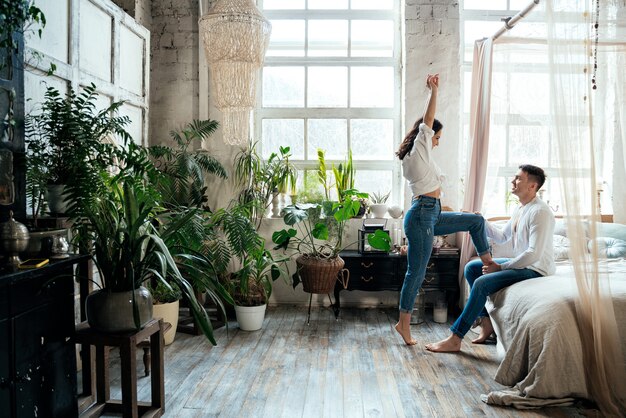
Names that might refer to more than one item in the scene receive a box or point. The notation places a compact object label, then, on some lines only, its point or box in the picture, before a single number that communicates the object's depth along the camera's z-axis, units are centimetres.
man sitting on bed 352
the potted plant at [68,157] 268
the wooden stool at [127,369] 248
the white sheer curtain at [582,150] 265
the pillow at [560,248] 434
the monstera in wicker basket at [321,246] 462
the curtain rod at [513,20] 340
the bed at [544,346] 286
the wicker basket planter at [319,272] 461
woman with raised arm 378
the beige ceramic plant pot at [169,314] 395
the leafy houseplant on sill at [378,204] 527
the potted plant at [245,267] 419
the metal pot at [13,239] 222
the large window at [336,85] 559
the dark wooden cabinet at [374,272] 491
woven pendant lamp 381
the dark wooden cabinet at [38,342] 210
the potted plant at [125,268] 245
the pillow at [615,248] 411
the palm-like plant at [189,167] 472
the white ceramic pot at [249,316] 442
